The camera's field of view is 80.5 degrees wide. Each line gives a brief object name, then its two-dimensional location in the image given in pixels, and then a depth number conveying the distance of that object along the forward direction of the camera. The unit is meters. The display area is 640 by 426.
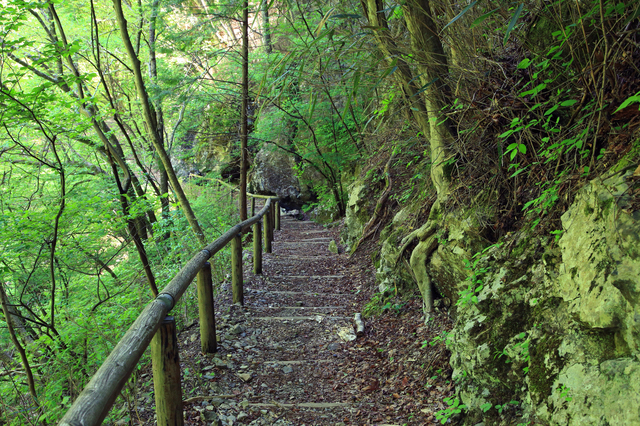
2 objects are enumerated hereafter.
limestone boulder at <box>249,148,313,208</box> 14.59
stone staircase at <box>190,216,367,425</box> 2.99
